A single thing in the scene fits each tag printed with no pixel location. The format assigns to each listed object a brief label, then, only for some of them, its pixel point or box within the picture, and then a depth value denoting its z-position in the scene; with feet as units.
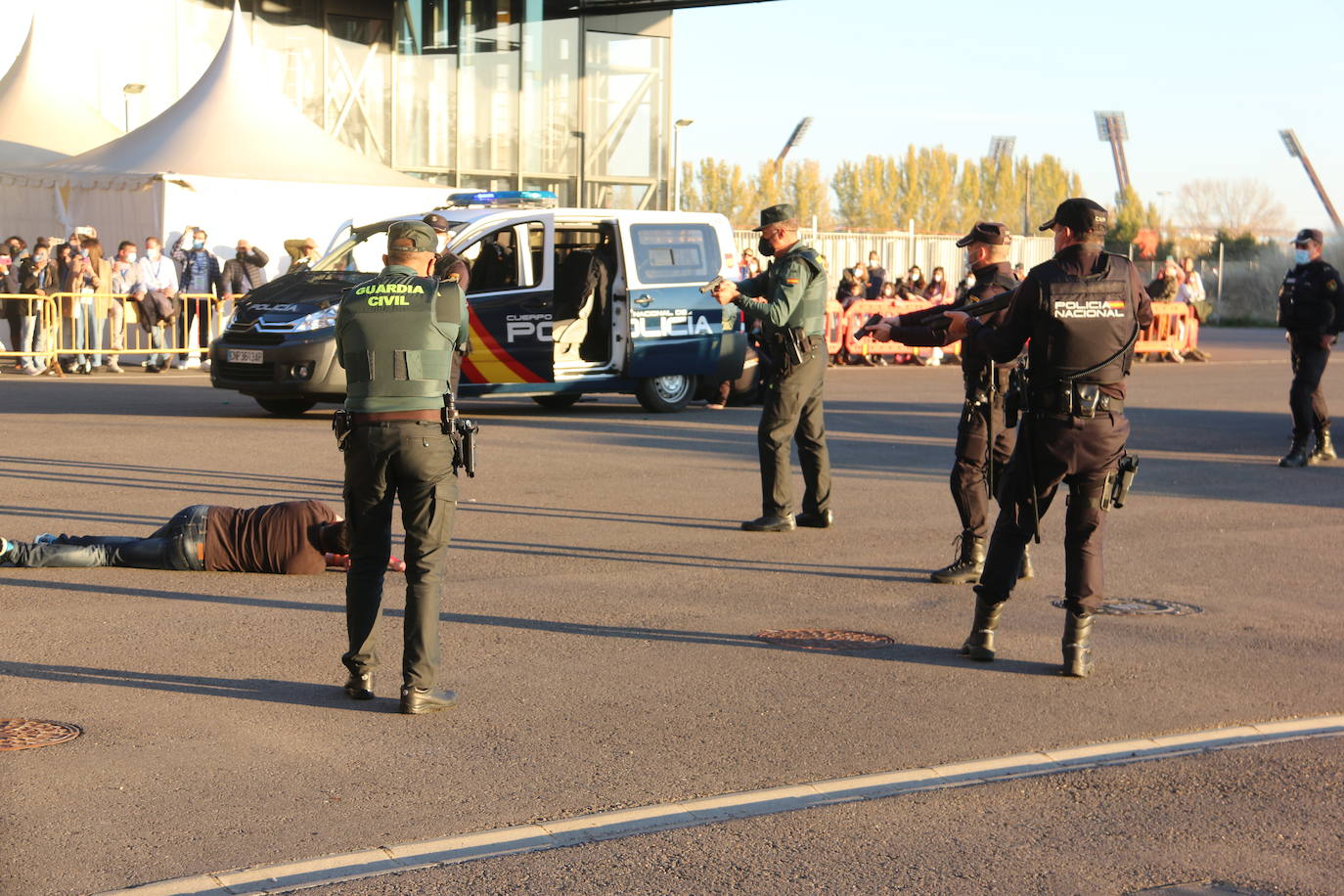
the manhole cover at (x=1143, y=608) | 26.91
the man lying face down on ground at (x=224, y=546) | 28.63
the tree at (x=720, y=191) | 364.79
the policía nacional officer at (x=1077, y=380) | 22.15
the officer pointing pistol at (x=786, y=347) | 33.40
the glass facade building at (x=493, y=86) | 131.13
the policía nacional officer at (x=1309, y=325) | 46.42
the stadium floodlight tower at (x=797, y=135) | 494.18
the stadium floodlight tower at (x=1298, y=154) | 392.06
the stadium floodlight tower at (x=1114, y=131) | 506.48
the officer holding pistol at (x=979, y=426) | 28.81
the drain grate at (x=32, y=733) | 18.34
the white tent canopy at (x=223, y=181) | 82.64
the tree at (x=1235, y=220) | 355.97
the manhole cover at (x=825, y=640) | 24.18
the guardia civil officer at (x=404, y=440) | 19.95
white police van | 53.21
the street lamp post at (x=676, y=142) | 141.59
